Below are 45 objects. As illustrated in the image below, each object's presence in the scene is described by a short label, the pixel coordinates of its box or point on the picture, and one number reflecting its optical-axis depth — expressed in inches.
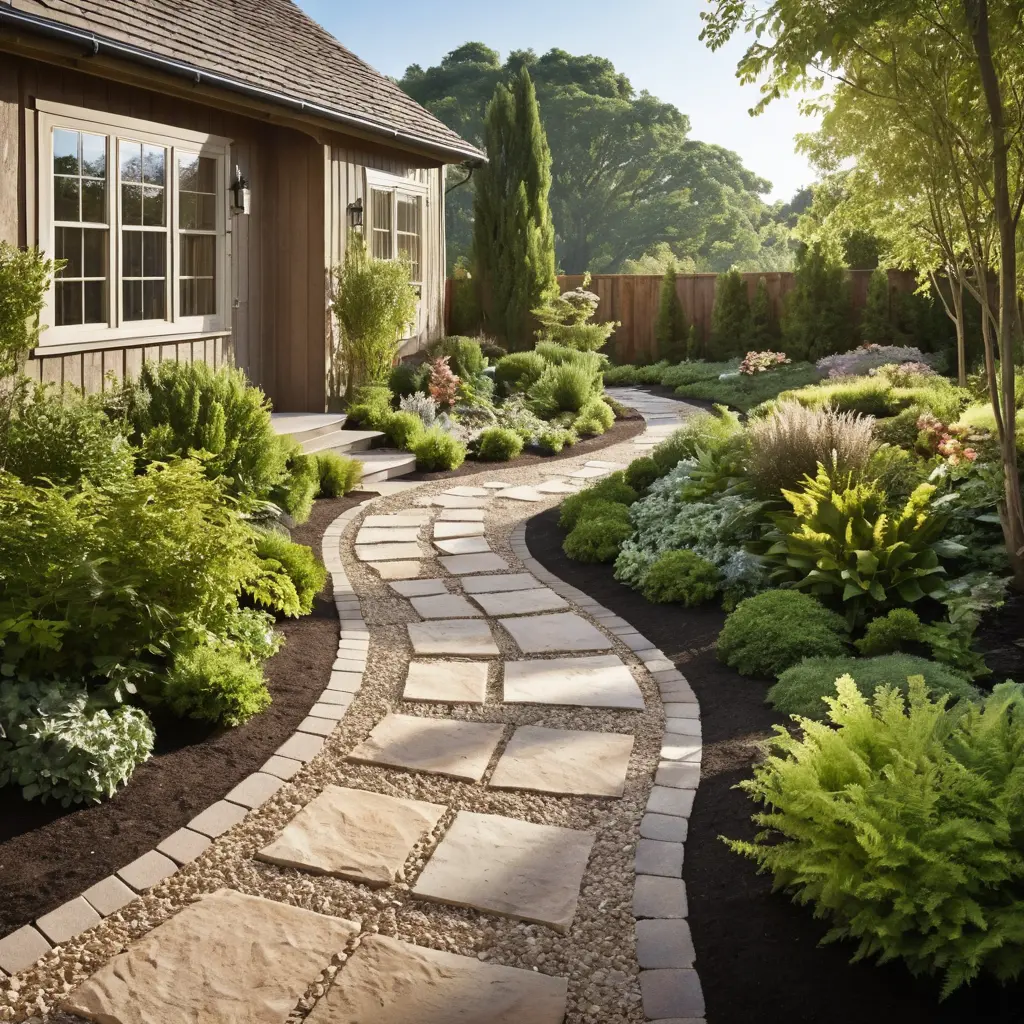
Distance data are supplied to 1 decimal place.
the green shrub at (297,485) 283.4
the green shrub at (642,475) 326.6
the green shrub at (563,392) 505.7
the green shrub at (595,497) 302.4
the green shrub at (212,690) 157.6
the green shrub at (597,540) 269.6
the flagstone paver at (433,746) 151.5
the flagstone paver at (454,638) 202.2
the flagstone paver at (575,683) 178.5
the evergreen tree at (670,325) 782.5
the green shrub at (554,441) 440.8
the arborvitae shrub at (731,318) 756.6
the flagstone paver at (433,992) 98.0
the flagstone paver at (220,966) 97.6
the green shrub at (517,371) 539.2
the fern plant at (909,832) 96.7
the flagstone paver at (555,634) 206.1
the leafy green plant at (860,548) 206.1
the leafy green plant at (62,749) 133.8
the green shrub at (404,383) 470.3
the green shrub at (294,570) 209.3
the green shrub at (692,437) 319.6
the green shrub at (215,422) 259.5
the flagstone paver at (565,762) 146.0
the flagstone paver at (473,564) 262.7
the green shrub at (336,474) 337.7
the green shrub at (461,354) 521.7
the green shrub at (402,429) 410.0
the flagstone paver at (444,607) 226.7
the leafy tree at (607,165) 1417.3
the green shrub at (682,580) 230.7
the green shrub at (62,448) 214.2
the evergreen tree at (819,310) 704.4
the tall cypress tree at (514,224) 701.9
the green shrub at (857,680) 158.4
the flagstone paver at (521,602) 230.4
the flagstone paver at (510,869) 116.3
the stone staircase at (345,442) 375.6
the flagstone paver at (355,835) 123.5
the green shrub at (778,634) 185.8
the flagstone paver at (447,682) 178.7
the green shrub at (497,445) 419.8
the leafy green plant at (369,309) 434.9
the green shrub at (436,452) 391.5
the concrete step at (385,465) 371.9
